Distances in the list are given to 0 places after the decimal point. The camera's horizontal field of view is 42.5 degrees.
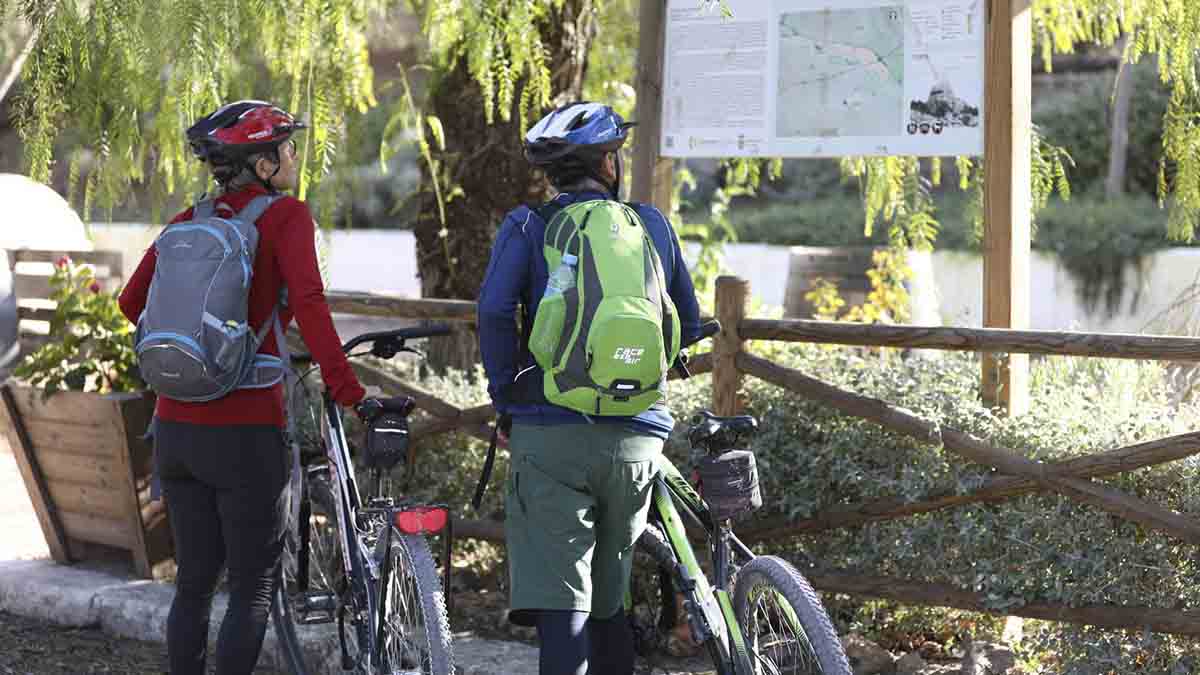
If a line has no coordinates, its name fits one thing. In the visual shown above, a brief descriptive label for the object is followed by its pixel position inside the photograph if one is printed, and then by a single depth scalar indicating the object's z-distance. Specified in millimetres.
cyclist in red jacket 3906
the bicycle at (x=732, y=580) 3488
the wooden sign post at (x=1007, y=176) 4996
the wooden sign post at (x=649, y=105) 5598
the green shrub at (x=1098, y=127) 21656
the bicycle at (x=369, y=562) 3715
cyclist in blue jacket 3512
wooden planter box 5828
